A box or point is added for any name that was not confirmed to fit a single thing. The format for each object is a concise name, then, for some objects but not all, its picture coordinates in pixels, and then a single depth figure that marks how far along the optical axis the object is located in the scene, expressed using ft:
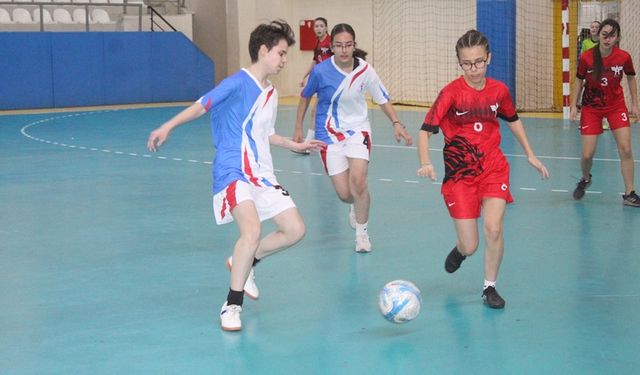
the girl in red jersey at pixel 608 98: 32.32
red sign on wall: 101.91
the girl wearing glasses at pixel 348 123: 25.80
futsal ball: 18.12
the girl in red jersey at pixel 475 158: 19.84
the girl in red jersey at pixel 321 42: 50.95
